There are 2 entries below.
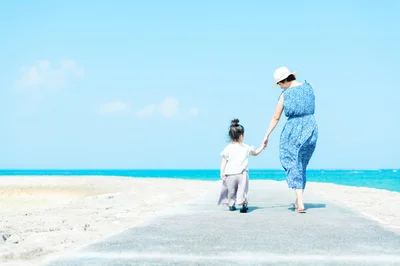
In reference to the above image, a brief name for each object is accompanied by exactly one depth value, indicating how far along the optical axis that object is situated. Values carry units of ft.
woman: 27.89
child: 29.43
